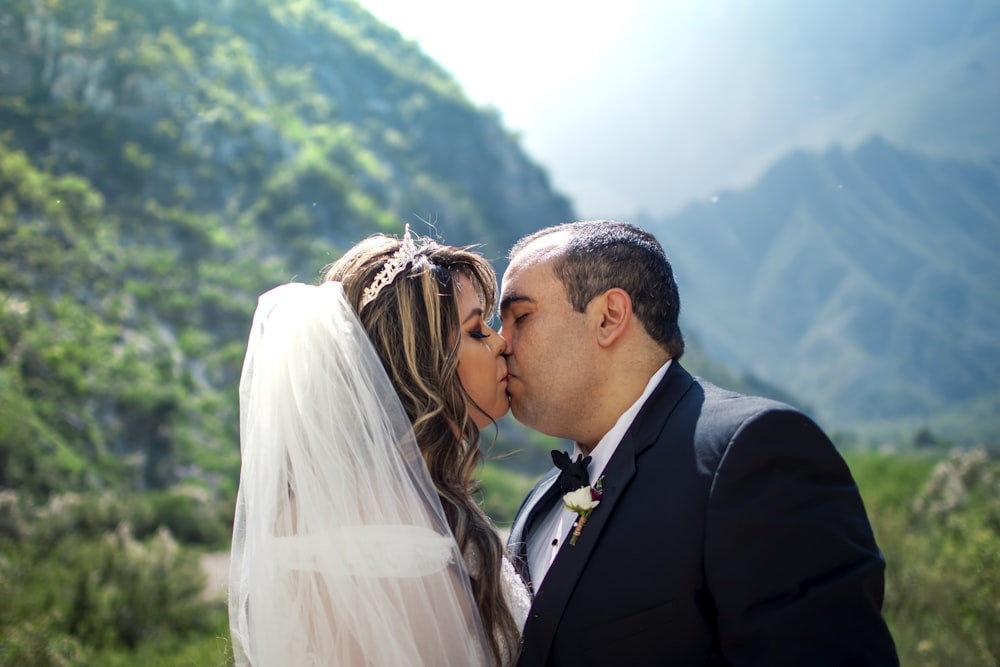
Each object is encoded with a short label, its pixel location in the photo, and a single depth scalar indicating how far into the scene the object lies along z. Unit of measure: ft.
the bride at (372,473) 7.97
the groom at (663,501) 7.30
